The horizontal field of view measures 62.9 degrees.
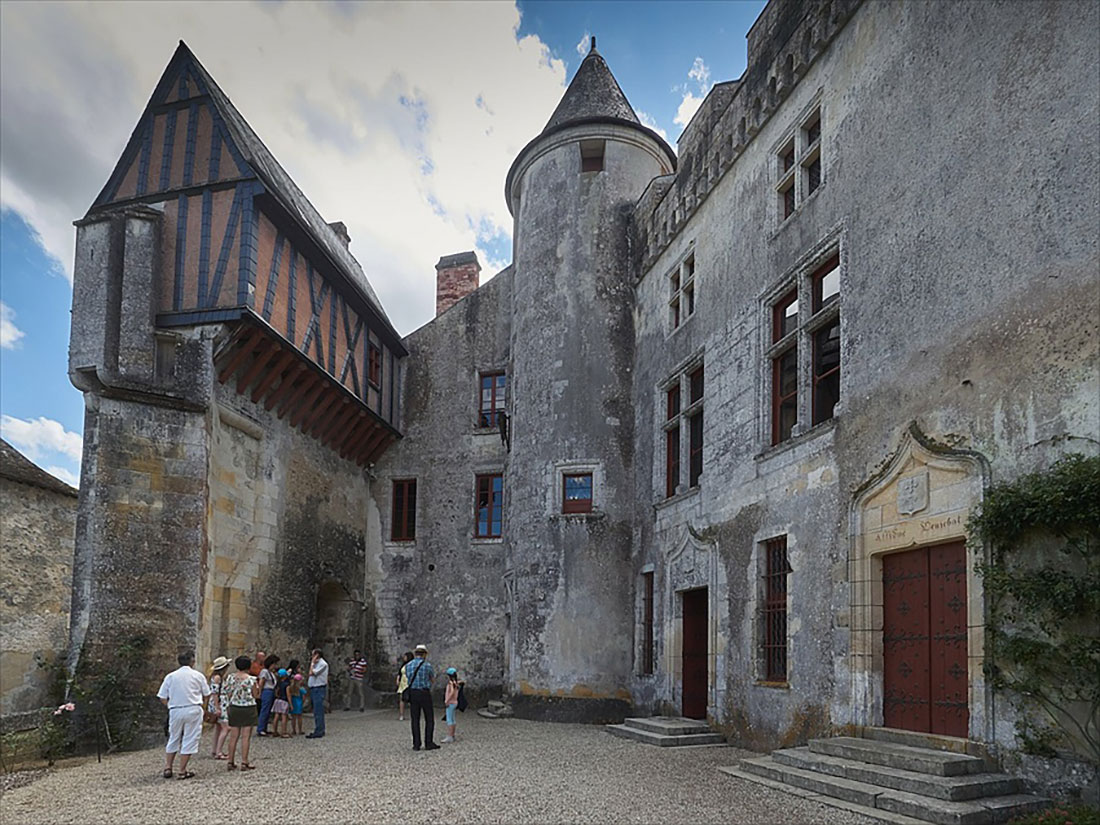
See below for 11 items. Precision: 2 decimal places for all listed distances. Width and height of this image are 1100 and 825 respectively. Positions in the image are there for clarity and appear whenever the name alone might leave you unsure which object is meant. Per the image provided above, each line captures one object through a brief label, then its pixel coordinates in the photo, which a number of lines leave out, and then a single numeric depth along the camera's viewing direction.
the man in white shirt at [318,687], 10.64
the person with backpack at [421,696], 9.10
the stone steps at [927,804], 5.07
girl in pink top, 9.95
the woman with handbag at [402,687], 11.59
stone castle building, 6.29
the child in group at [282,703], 10.85
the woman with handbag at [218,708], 8.77
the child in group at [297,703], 11.06
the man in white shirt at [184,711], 7.64
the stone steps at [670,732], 9.38
